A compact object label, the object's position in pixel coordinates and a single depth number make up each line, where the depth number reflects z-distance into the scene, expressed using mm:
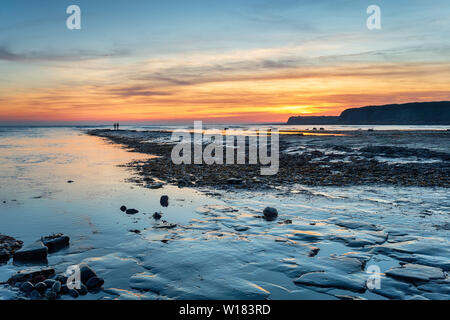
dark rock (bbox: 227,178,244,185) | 15002
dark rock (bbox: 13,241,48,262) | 6301
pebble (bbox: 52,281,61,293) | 4973
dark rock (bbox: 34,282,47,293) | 5047
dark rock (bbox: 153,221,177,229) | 8578
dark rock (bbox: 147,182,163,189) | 14352
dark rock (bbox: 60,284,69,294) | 5039
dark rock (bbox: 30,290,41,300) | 4840
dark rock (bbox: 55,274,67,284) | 5277
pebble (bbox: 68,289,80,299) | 4938
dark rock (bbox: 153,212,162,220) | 9495
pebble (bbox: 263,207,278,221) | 9346
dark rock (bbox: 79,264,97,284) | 5359
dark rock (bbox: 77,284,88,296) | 5020
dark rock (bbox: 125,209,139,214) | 10016
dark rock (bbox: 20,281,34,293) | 5035
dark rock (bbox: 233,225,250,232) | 8236
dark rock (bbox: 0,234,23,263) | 6418
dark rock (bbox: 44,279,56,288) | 5140
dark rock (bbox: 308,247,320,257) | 6570
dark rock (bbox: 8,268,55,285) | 5367
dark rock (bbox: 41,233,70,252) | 6855
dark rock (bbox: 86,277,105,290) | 5221
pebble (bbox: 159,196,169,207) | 11086
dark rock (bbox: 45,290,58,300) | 4804
